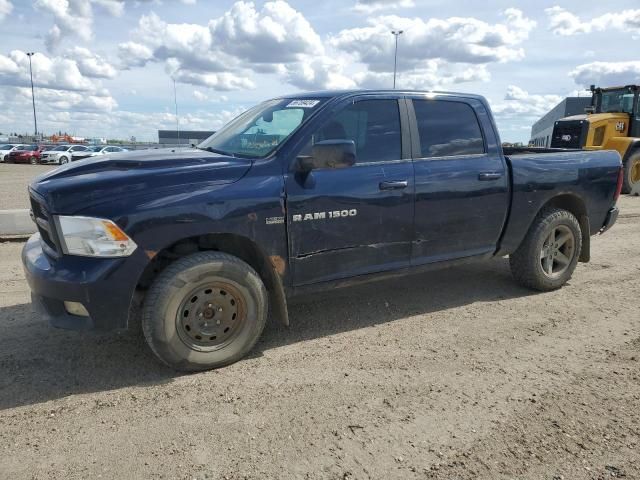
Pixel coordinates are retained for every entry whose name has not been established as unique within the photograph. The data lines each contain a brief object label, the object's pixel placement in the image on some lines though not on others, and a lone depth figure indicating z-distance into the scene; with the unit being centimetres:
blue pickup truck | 316
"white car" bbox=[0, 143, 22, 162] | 3712
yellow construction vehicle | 1341
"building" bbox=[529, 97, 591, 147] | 5197
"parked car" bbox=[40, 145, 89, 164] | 3553
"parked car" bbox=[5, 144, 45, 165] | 3603
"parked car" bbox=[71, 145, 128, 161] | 3390
